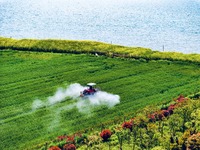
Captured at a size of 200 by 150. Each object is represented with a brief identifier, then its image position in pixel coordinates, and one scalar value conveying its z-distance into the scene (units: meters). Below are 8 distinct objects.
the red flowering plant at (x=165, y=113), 50.32
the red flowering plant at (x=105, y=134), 46.19
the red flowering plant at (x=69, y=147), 43.84
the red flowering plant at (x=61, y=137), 45.94
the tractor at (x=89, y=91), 58.16
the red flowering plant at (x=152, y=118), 49.09
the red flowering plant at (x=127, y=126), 47.44
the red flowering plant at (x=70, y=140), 45.14
